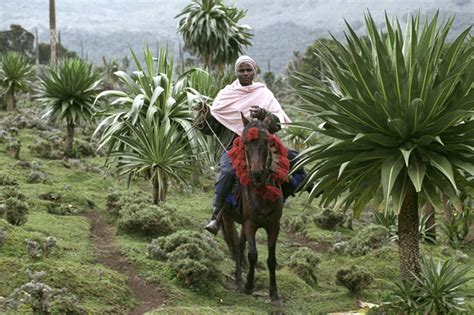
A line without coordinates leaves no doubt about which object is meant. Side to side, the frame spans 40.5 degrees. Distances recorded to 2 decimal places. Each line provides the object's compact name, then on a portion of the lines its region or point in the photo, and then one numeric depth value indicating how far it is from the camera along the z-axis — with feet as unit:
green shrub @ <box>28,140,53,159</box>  64.95
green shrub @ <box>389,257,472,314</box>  21.90
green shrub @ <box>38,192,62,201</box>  44.01
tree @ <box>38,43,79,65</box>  280.92
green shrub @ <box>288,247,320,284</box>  33.09
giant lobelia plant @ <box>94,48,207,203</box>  37.52
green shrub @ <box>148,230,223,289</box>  27.61
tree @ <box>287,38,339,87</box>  200.89
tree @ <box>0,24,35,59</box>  252.21
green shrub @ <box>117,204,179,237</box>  36.78
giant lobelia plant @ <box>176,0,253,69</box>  88.58
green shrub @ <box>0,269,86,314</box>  19.58
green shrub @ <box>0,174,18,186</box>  45.78
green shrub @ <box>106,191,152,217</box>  42.80
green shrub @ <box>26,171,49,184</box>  49.67
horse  25.17
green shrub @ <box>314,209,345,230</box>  50.24
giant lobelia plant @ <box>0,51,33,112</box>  84.64
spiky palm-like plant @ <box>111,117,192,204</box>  37.35
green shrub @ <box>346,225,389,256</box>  40.31
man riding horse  29.83
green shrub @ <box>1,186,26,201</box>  38.27
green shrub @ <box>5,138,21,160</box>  60.46
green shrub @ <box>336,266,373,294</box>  28.60
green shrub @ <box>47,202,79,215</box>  40.65
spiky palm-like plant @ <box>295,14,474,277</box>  20.90
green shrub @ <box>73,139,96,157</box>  72.83
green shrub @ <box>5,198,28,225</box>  32.71
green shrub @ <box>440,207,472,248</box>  42.35
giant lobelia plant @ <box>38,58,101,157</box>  63.46
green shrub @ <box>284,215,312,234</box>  50.85
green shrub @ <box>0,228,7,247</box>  27.12
